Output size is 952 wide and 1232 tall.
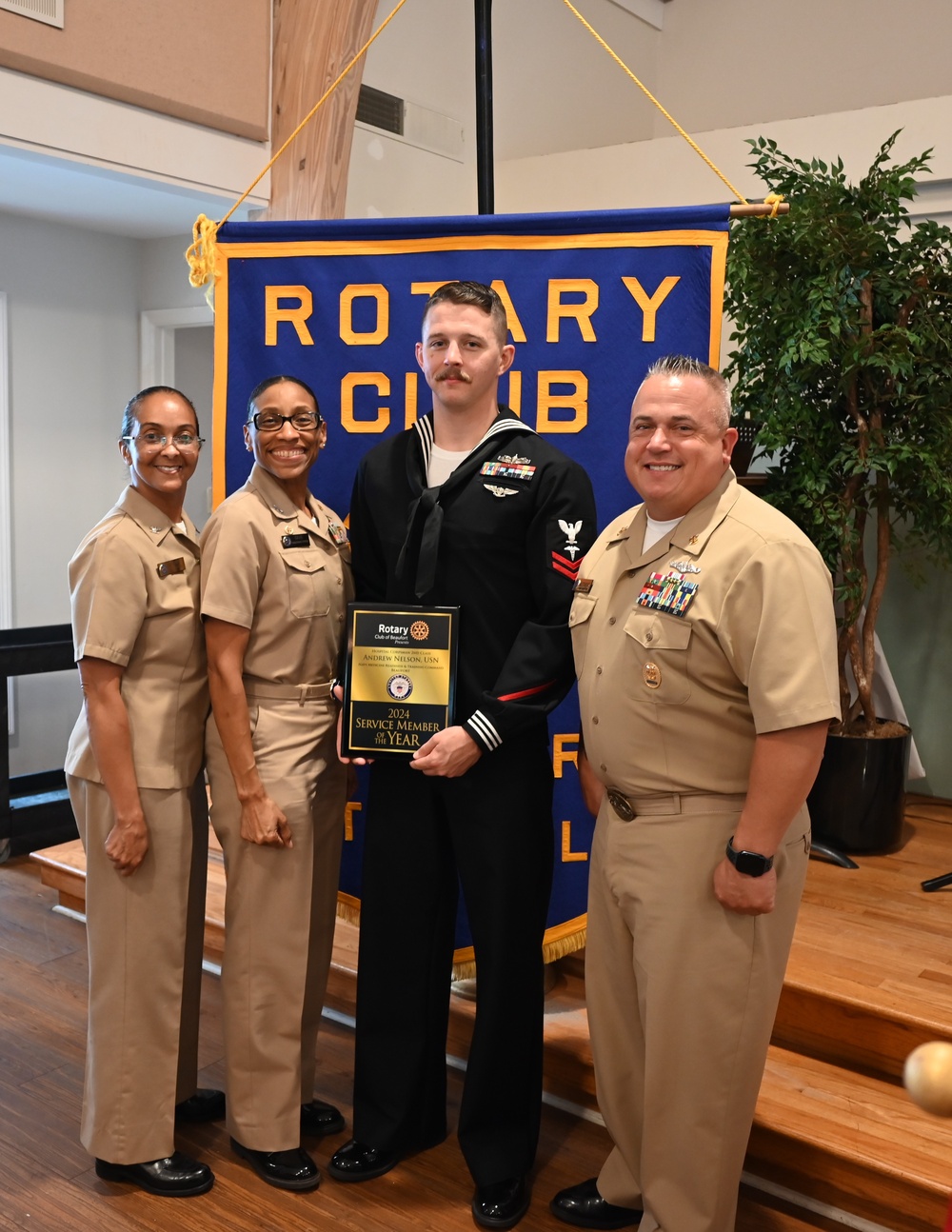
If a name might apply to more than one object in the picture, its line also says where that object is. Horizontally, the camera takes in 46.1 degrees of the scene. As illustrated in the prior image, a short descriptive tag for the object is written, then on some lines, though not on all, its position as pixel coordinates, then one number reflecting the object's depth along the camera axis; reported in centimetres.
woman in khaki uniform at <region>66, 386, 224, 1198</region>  210
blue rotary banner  255
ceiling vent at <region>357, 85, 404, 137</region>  457
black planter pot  360
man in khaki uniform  174
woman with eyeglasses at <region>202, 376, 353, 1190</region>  214
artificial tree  338
